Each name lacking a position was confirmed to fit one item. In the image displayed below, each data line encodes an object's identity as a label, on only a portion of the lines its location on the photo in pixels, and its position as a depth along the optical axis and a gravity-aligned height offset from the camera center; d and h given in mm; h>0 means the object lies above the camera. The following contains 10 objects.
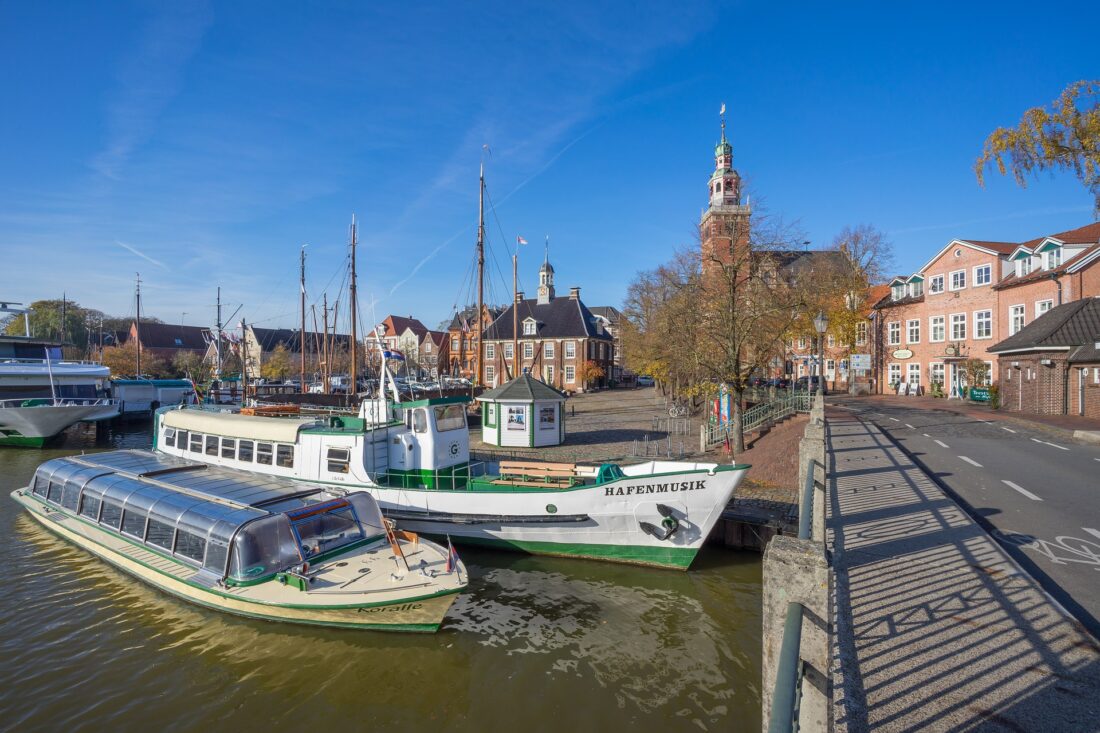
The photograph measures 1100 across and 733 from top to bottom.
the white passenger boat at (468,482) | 12539 -3043
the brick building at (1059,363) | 25141 +269
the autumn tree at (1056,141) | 12508 +5566
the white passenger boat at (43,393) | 30234 -1767
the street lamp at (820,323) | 19764 +1671
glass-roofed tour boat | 9516 -3755
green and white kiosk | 25750 -2358
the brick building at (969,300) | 31922 +4784
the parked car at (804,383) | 48250 -1448
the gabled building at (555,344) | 65562 +2833
